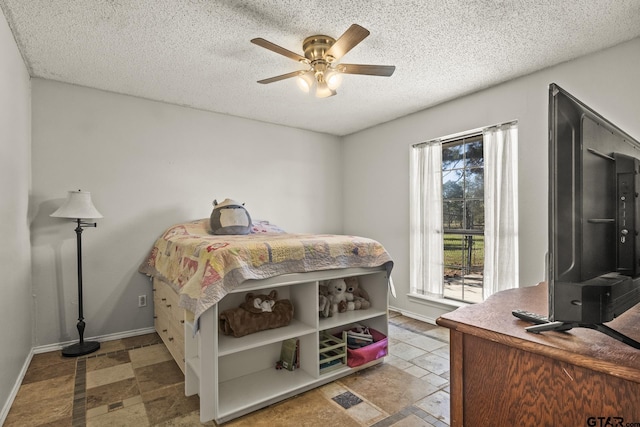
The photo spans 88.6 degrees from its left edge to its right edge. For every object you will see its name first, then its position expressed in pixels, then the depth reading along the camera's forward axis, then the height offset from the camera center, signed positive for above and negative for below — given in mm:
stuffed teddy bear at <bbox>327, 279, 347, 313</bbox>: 2604 -685
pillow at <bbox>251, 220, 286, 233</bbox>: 3508 -202
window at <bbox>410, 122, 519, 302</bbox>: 3037 -92
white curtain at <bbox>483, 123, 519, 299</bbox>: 2980 -17
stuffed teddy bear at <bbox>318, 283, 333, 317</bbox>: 2508 -752
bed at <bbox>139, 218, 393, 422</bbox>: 1839 -624
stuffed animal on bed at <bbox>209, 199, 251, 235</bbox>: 3164 -95
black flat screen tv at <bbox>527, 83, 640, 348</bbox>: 783 -33
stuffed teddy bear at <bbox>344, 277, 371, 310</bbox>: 2686 -738
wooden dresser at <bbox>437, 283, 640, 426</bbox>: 703 -406
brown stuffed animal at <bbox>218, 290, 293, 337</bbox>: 2119 -712
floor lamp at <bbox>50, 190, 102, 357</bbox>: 2695 -37
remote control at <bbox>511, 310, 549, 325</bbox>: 925 -324
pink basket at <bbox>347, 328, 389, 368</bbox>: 2432 -1097
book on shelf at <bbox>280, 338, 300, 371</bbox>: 2329 -1048
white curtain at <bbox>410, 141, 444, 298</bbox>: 3641 -168
